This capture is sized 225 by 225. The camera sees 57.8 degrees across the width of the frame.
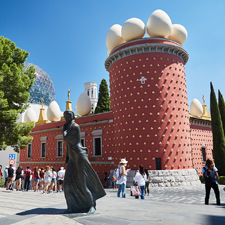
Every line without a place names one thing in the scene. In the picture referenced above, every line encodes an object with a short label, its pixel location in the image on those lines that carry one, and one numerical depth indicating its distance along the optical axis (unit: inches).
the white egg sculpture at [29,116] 1149.1
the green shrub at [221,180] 731.6
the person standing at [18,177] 553.9
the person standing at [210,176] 300.0
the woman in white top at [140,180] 389.7
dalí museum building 679.1
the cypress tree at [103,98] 1206.3
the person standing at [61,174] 511.9
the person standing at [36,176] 542.5
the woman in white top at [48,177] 492.7
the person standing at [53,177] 520.8
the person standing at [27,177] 556.4
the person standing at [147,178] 460.4
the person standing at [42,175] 556.0
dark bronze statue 219.1
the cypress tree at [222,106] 894.3
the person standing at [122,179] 368.5
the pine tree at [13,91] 531.8
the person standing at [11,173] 528.7
